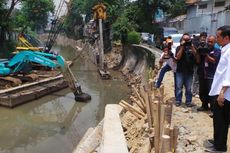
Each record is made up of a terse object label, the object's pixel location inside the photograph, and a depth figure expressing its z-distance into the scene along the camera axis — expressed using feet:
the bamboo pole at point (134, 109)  16.81
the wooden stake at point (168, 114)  10.28
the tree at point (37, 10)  112.09
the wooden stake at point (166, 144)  8.30
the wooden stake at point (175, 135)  9.00
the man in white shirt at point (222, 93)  10.08
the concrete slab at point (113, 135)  12.96
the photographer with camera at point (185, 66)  15.83
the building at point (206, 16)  49.38
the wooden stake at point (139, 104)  16.93
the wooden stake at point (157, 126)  10.05
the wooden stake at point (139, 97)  16.77
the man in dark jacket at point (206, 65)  14.93
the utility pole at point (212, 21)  52.56
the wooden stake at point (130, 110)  16.94
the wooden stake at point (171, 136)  8.90
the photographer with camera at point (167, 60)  17.41
